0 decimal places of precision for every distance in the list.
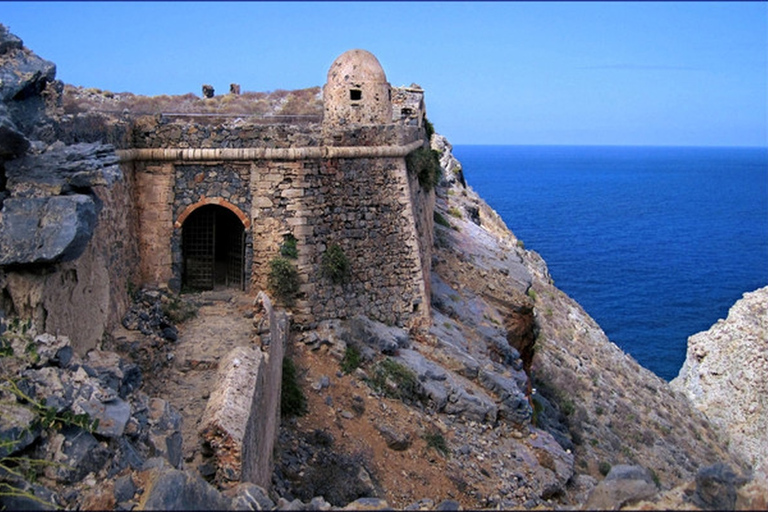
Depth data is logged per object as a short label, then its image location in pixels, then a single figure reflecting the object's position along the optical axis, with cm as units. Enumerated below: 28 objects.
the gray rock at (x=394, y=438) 1448
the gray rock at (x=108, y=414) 787
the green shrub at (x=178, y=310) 1428
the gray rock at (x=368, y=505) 724
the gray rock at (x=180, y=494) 679
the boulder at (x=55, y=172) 952
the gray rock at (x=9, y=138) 929
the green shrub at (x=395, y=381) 1577
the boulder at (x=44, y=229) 884
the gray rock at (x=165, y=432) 866
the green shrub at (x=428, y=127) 2824
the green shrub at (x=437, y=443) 1490
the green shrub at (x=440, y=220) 2578
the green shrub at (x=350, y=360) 1566
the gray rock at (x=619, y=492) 698
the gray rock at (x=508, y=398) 1731
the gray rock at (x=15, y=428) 728
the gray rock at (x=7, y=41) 1076
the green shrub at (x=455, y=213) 2909
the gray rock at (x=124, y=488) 726
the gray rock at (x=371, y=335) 1628
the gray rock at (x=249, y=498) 737
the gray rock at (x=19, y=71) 1027
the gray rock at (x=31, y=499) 691
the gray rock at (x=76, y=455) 740
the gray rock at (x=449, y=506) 730
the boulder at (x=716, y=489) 688
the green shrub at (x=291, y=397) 1405
